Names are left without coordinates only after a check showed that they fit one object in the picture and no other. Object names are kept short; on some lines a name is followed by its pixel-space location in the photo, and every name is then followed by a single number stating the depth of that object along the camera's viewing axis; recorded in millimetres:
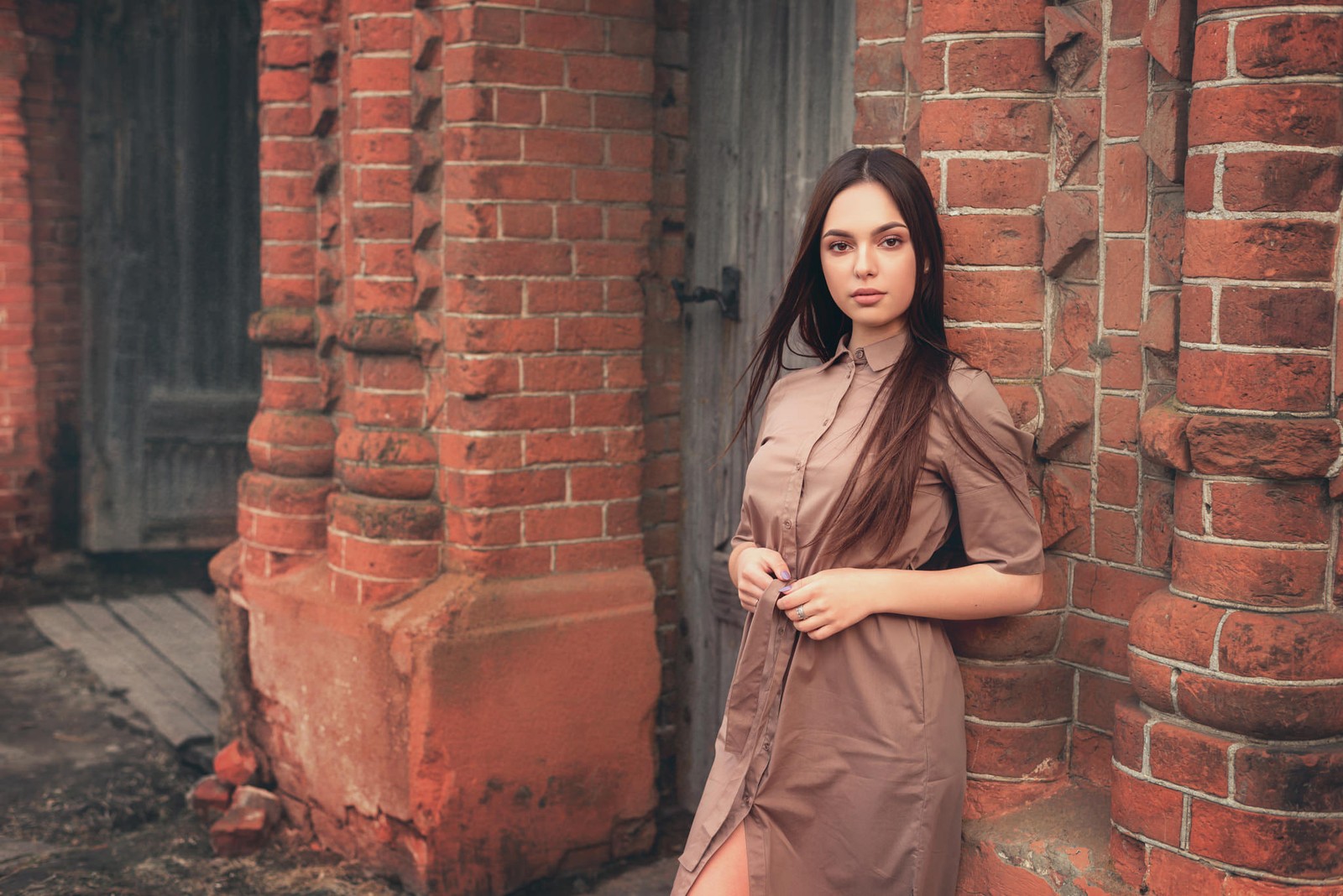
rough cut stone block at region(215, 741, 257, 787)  4277
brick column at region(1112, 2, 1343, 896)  1989
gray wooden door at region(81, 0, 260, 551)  6703
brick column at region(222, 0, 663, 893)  3580
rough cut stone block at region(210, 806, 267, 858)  3982
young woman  2201
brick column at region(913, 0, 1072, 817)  2355
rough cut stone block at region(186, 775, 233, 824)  4227
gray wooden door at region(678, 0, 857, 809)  3439
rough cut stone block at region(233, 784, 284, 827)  4094
